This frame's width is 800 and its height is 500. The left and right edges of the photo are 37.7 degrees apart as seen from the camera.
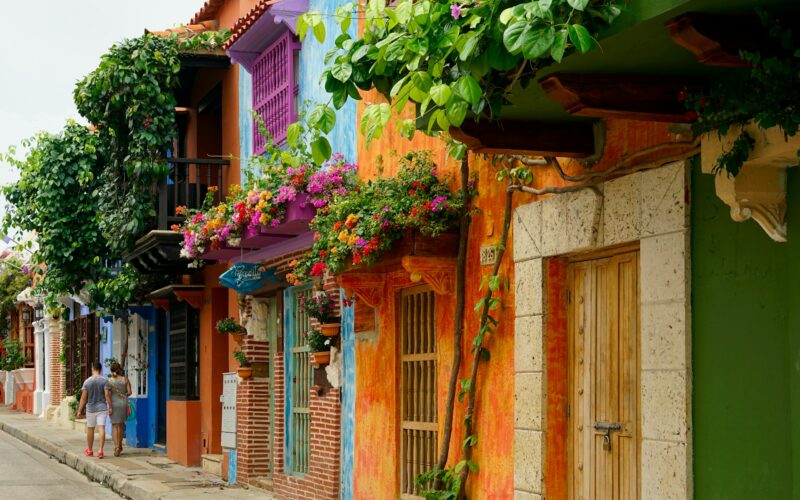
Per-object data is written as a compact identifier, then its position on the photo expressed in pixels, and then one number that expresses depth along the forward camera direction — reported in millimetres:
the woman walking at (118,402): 20250
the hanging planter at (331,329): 12555
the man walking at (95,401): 20156
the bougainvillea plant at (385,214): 9719
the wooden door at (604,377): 7570
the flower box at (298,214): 11930
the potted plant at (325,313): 12586
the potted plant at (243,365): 15602
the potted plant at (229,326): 15805
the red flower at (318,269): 11258
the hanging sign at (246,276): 14570
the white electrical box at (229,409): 16094
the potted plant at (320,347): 12742
